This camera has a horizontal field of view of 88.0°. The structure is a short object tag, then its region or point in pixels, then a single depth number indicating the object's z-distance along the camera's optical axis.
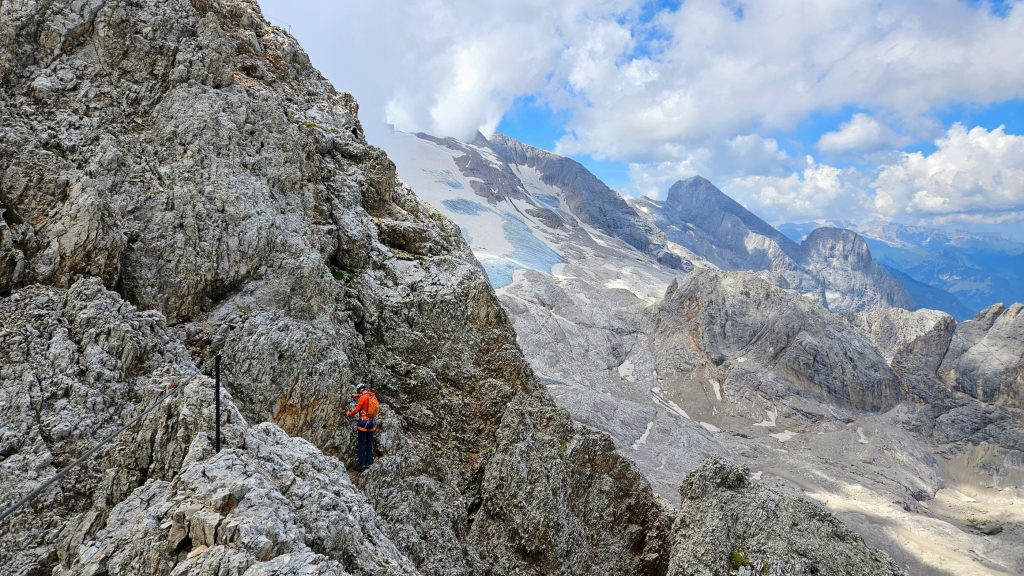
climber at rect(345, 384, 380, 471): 15.45
